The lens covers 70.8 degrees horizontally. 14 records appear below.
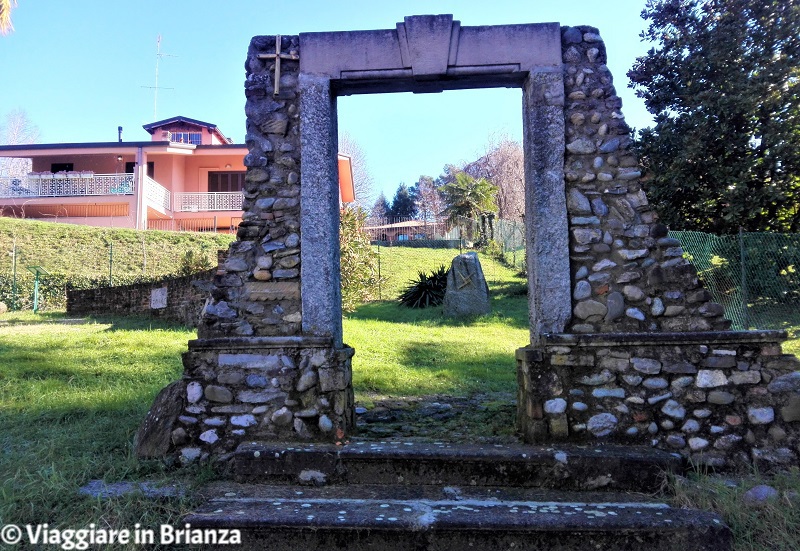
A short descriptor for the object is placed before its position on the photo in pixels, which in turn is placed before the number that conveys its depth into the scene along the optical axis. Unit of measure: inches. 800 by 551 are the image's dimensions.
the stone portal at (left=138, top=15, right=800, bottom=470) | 148.0
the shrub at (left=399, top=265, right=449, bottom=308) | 553.9
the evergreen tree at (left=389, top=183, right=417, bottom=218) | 1811.0
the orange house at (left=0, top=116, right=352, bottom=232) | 816.3
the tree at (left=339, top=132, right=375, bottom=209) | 1321.4
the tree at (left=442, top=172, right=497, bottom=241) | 1005.2
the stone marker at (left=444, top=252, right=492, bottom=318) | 484.4
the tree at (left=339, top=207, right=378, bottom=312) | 494.3
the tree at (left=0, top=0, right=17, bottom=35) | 444.8
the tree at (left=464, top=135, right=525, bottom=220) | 1365.7
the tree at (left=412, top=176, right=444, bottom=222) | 1622.8
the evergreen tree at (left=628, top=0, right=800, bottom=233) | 356.2
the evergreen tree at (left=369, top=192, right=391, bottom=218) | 1889.8
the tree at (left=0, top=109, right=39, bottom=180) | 1202.0
